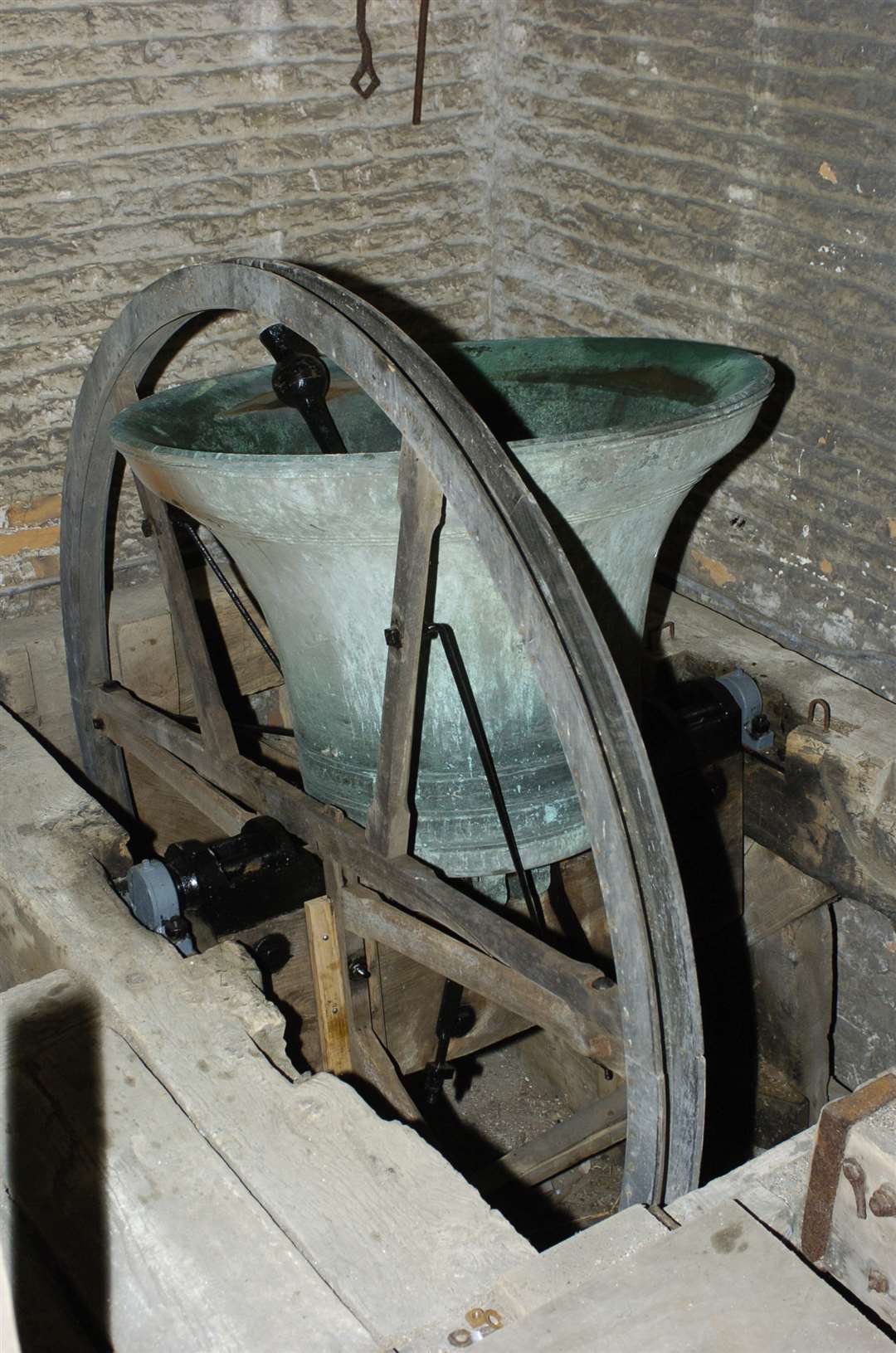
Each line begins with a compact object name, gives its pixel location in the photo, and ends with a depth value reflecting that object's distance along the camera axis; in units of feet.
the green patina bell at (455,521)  6.41
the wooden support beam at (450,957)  6.72
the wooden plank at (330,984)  8.14
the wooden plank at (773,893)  10.56
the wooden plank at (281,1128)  5.54
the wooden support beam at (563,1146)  8.75
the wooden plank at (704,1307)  4.69
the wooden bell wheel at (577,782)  5.61
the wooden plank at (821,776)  9.60
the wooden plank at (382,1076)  8.00
